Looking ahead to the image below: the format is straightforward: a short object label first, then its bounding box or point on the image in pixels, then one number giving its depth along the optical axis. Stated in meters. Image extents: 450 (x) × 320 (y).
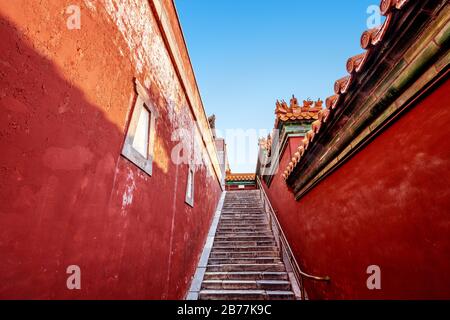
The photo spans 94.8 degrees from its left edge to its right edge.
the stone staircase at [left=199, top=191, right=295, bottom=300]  4.86
